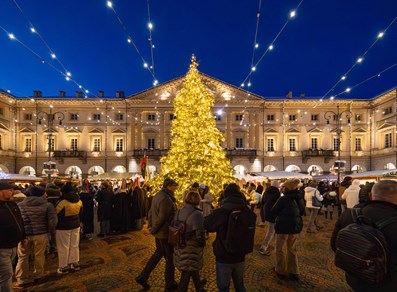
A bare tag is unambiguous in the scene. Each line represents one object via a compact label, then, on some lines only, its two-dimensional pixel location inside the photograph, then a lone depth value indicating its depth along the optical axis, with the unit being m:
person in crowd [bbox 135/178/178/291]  4.93
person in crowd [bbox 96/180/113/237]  9.84
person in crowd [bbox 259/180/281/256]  7.11
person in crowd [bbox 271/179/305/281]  5.49
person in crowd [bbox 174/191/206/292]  4.06
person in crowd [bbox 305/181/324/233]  10.42
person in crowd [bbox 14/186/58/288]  5.43
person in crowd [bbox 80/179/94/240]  9.27
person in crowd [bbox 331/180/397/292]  2.45
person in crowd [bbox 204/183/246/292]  3.58
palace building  37.78
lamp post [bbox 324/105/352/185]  17.70
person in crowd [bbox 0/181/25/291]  3.97
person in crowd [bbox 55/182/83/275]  5.97
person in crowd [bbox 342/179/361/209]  8.59
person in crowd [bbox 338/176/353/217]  11.27
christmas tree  11.80
